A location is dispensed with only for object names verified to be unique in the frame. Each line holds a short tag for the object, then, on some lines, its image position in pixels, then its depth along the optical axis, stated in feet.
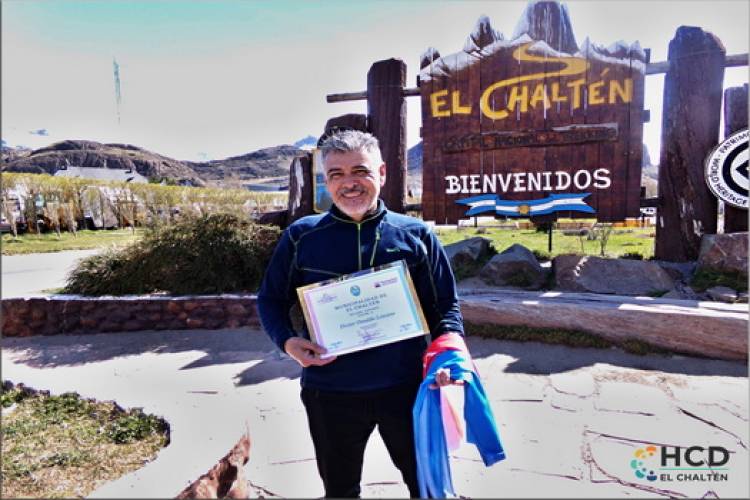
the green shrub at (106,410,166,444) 9.52
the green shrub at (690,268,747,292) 15.07
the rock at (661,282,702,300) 15.11
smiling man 5.84
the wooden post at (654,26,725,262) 15.84
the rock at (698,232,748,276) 15.28
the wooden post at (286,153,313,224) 21.26
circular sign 15.55
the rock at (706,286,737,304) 14.21
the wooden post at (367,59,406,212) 19.85
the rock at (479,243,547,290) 17.92
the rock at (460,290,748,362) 12.76
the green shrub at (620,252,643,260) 18.26
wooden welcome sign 17.29
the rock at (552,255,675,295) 15.94
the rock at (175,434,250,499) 6.08
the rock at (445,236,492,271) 20.11
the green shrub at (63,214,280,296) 19.07
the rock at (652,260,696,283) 16.26
